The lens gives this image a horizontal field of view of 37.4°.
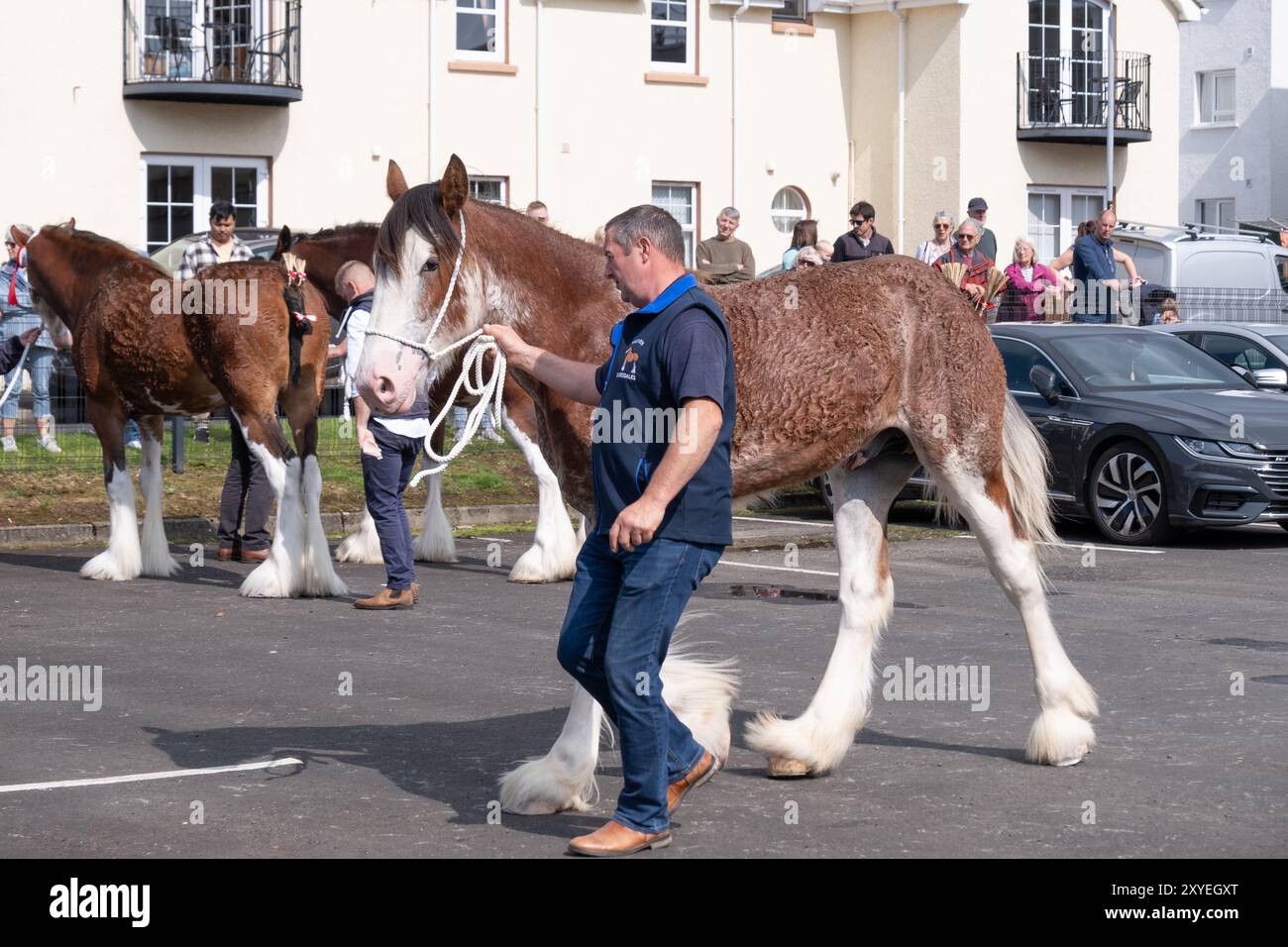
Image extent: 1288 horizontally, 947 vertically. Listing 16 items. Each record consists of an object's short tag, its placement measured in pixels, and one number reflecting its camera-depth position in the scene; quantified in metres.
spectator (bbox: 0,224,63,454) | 17.97
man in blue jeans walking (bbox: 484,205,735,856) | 5.86
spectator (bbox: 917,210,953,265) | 19.36
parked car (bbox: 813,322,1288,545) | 15.22
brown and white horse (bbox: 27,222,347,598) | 12.54
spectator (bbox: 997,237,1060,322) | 20.72
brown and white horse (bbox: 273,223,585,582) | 13.12
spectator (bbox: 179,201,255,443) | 14.87
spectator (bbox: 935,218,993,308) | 17.72
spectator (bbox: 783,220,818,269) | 19.41
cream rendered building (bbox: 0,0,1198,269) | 28.31
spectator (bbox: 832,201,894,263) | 18.72
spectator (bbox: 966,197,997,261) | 20.27
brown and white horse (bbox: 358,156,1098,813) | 6.71
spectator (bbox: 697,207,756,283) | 18.60
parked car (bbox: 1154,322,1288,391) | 18.81
